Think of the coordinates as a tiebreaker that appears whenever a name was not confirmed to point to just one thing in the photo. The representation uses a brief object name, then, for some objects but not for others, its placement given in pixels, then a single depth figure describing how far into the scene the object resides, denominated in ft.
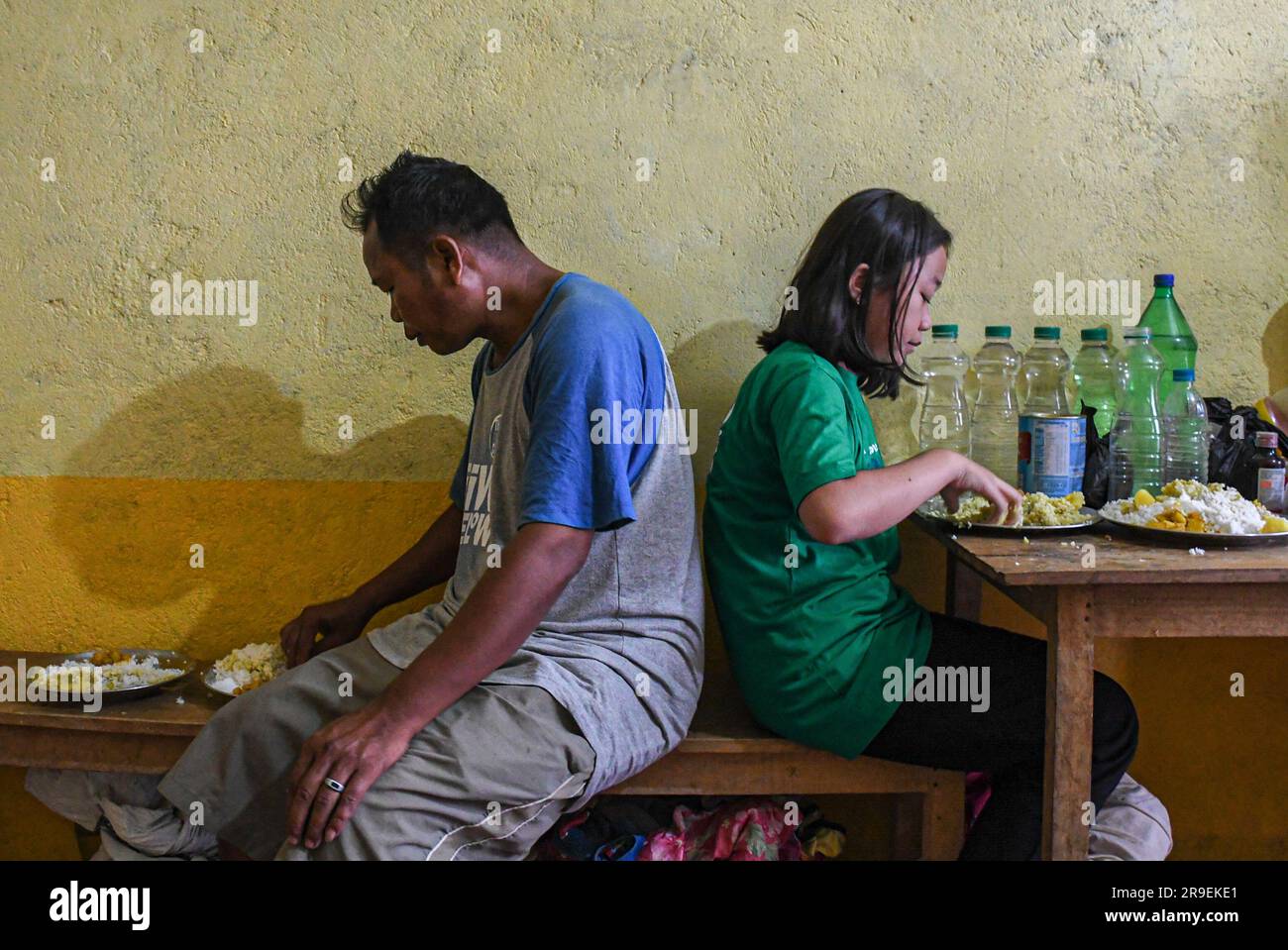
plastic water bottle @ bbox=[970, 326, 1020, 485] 7.91
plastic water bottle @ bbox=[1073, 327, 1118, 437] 7.80
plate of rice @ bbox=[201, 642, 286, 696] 7.22
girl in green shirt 6.11
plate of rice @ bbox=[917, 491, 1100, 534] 6.38
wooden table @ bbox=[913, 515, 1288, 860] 5.49
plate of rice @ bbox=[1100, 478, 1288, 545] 5.98
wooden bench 6.35
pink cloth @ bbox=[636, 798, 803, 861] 6.76
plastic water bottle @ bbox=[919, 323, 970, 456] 8.00
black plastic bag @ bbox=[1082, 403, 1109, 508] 7.33
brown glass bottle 6.69
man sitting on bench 5.40
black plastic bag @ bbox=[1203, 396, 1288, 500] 7.02
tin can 6.82
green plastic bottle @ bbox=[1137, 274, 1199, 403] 7.81
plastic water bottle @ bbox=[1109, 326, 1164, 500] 7.32
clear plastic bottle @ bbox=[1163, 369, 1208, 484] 7.27
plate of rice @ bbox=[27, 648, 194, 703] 7.08
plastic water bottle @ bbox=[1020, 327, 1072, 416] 7.86
